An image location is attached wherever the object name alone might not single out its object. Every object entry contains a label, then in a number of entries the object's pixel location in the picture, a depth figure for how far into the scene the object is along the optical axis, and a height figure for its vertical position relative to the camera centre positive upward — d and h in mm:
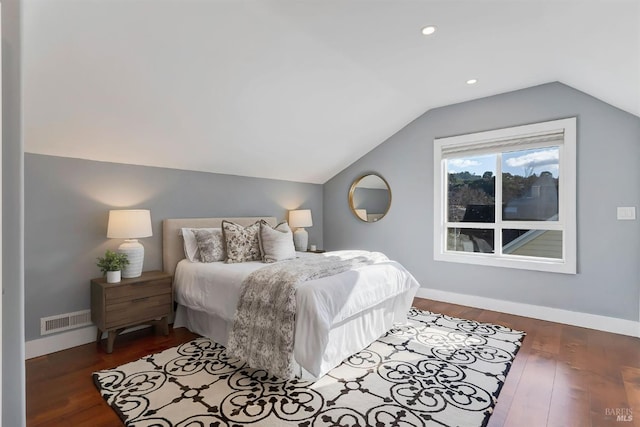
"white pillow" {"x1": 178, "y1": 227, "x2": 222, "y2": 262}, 3270 -351
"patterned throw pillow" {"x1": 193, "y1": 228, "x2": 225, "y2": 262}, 3208 -354
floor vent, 2623 -963
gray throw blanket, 2084 -757
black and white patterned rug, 1782 -1189
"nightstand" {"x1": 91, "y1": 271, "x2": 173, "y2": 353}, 2605 -815
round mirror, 4770 +238
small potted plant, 2703 -467
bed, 2070 -738
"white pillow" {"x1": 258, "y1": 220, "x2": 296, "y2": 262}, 3310 -356
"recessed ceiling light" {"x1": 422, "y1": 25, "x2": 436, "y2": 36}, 2428 +1458
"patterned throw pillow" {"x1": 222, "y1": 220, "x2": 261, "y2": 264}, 3226 -328
